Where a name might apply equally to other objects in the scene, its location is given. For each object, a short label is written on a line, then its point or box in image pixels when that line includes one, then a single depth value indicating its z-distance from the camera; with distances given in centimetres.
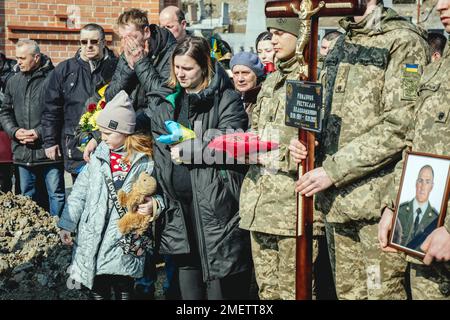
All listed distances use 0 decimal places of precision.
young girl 440
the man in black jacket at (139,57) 506
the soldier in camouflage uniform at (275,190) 391
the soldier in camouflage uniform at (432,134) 304
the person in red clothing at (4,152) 763
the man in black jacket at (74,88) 652
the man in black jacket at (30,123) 713
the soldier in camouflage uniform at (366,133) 343
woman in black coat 426
